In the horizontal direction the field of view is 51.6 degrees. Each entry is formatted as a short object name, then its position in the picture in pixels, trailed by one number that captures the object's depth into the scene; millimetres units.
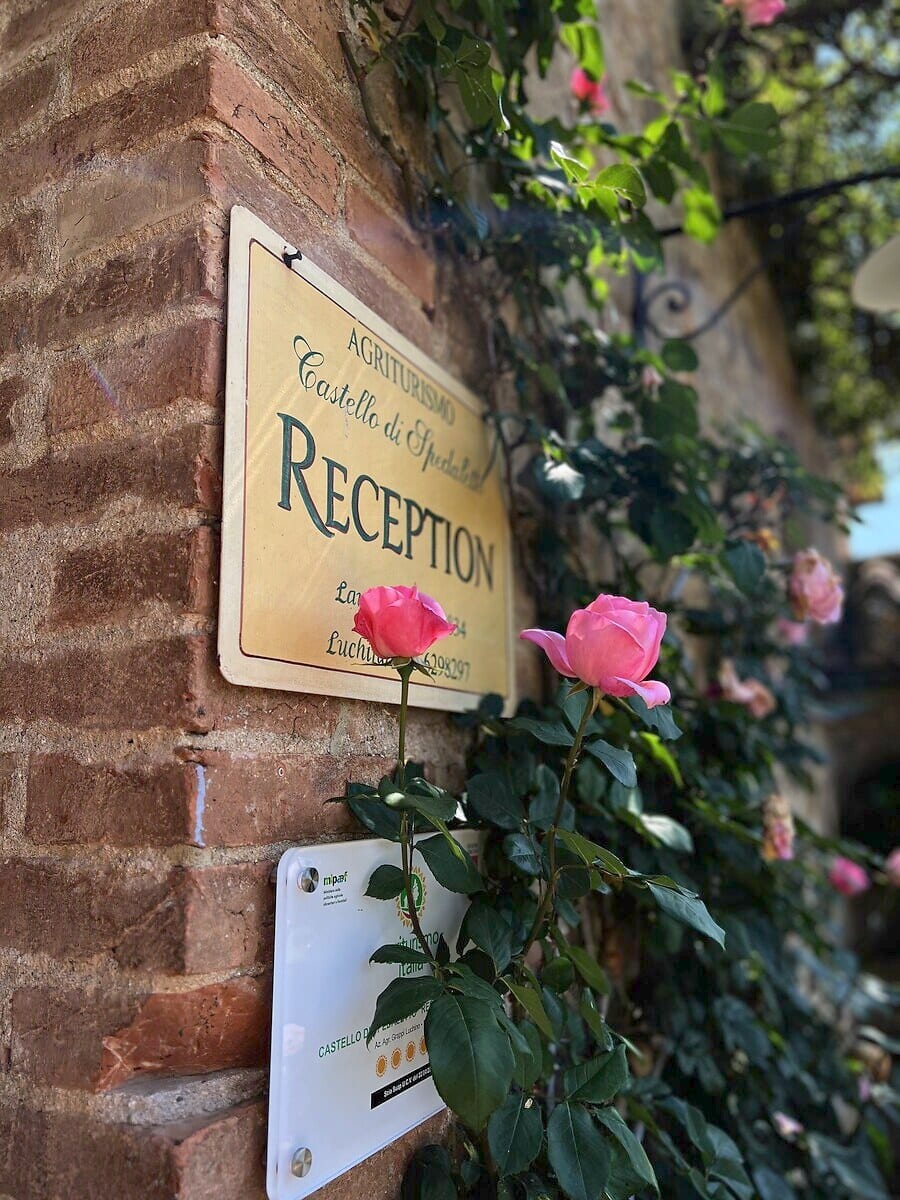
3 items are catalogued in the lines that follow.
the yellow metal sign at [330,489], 808
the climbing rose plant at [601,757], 854
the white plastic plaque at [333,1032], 755
